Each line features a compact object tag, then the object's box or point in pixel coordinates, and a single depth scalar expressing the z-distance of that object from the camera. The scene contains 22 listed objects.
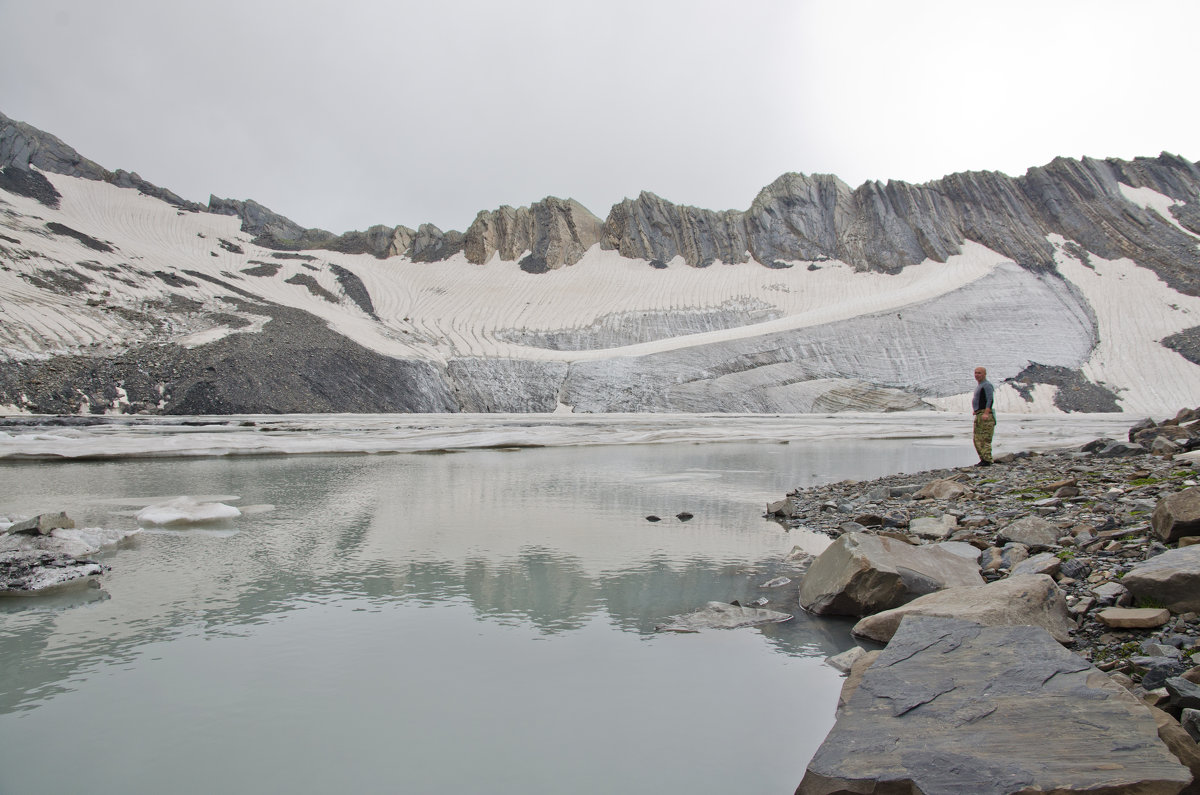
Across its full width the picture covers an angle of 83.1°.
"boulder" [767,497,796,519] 7.91
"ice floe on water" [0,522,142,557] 5.39
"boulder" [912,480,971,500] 7.74
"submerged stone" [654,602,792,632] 4.27
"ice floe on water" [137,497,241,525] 7.38
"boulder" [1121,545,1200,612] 3.30
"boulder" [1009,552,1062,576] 4.38
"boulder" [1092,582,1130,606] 3.64
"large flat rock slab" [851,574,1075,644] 3.42
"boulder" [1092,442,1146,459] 9.00
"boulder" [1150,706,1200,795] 2.11
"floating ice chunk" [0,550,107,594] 4.85
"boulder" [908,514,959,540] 6.07
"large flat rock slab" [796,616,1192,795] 2.07
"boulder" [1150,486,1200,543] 4.19
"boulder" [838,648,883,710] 3.01
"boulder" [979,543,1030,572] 4.82
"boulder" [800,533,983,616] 4.43
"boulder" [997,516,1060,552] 4.99
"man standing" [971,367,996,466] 10.50
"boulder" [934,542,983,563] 5.11
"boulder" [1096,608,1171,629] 3.30
